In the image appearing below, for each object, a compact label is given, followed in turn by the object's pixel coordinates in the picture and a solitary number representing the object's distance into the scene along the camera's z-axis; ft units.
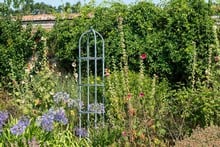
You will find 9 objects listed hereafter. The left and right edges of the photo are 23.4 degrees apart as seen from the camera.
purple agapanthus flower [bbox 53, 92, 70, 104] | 22.97
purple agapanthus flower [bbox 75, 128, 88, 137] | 21.48
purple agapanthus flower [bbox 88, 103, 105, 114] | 22.65
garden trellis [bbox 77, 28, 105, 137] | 22.82
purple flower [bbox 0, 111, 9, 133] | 19.15
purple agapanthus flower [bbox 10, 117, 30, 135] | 17.94
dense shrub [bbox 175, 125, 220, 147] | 14.84
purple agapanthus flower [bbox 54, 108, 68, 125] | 19.40
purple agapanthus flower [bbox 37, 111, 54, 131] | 18.47
